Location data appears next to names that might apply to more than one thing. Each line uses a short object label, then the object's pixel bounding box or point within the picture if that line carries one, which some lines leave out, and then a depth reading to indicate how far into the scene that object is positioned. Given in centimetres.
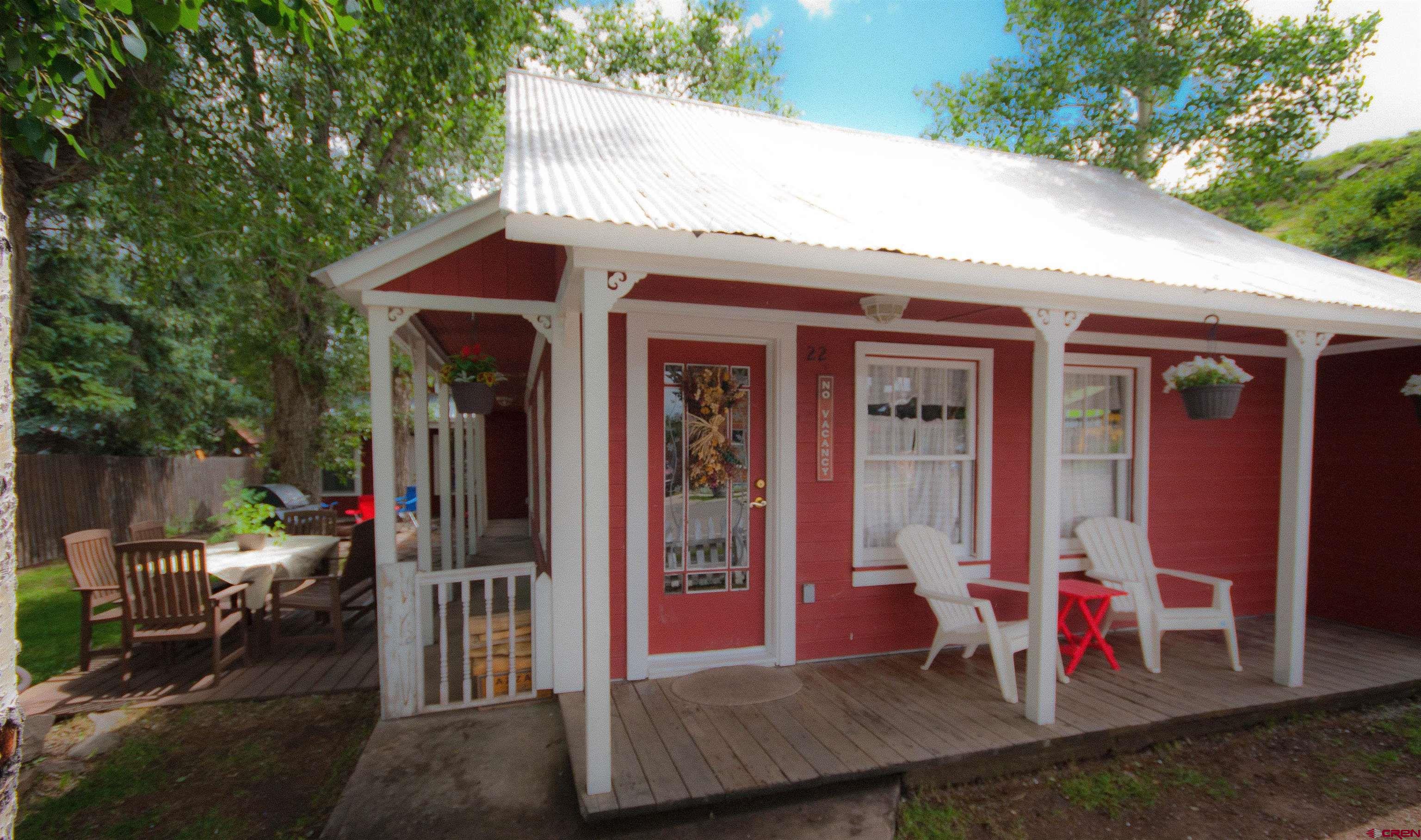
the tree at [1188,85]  1042
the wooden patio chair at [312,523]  635
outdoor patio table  469
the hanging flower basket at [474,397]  412
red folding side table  391
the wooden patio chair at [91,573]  438
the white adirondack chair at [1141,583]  407
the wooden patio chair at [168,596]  407
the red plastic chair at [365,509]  1275
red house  296
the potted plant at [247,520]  519
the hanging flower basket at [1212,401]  362
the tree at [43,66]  81
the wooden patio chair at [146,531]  513
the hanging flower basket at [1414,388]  414
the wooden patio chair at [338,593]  481
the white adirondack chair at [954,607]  353
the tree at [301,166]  652
